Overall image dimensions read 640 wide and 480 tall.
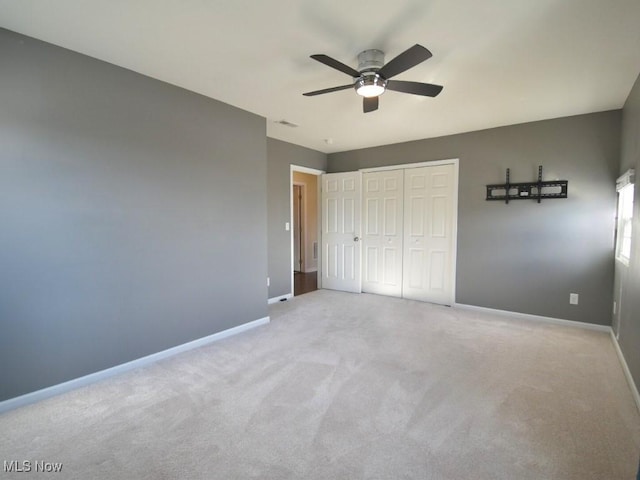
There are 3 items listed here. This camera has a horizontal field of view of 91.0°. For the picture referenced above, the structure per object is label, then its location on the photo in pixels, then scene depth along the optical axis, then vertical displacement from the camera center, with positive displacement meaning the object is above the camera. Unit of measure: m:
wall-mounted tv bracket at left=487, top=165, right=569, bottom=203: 3.85 +0.37
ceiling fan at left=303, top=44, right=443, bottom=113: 2.09 +1.02
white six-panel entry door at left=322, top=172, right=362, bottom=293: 5.59 -0.22
